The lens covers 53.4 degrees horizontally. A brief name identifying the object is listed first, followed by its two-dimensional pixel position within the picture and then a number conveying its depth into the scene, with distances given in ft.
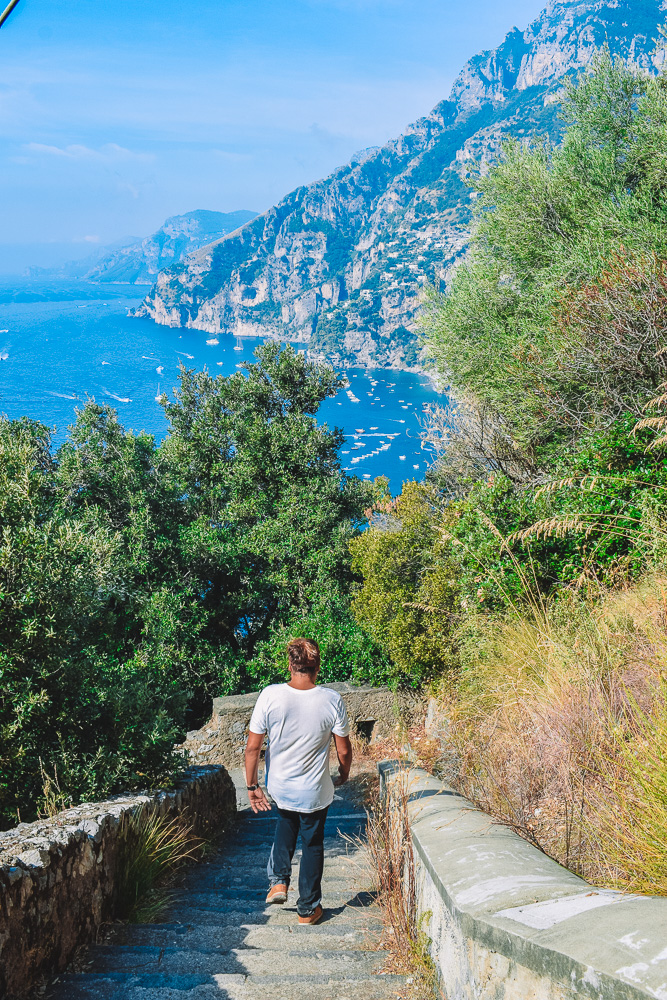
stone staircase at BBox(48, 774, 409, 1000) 9.26
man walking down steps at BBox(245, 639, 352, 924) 12.71
